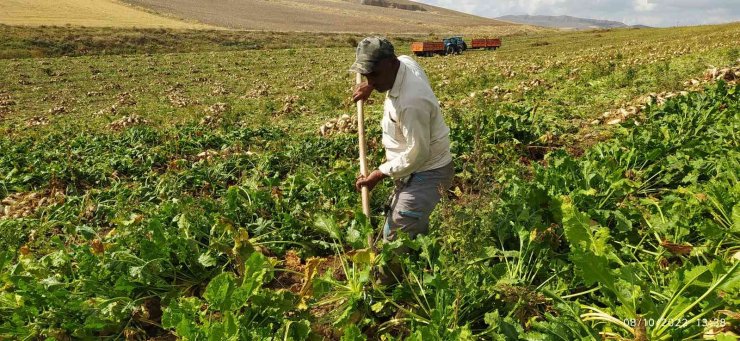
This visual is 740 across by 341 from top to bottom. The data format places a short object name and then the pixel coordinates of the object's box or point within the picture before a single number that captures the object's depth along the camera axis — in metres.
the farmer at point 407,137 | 3.24
